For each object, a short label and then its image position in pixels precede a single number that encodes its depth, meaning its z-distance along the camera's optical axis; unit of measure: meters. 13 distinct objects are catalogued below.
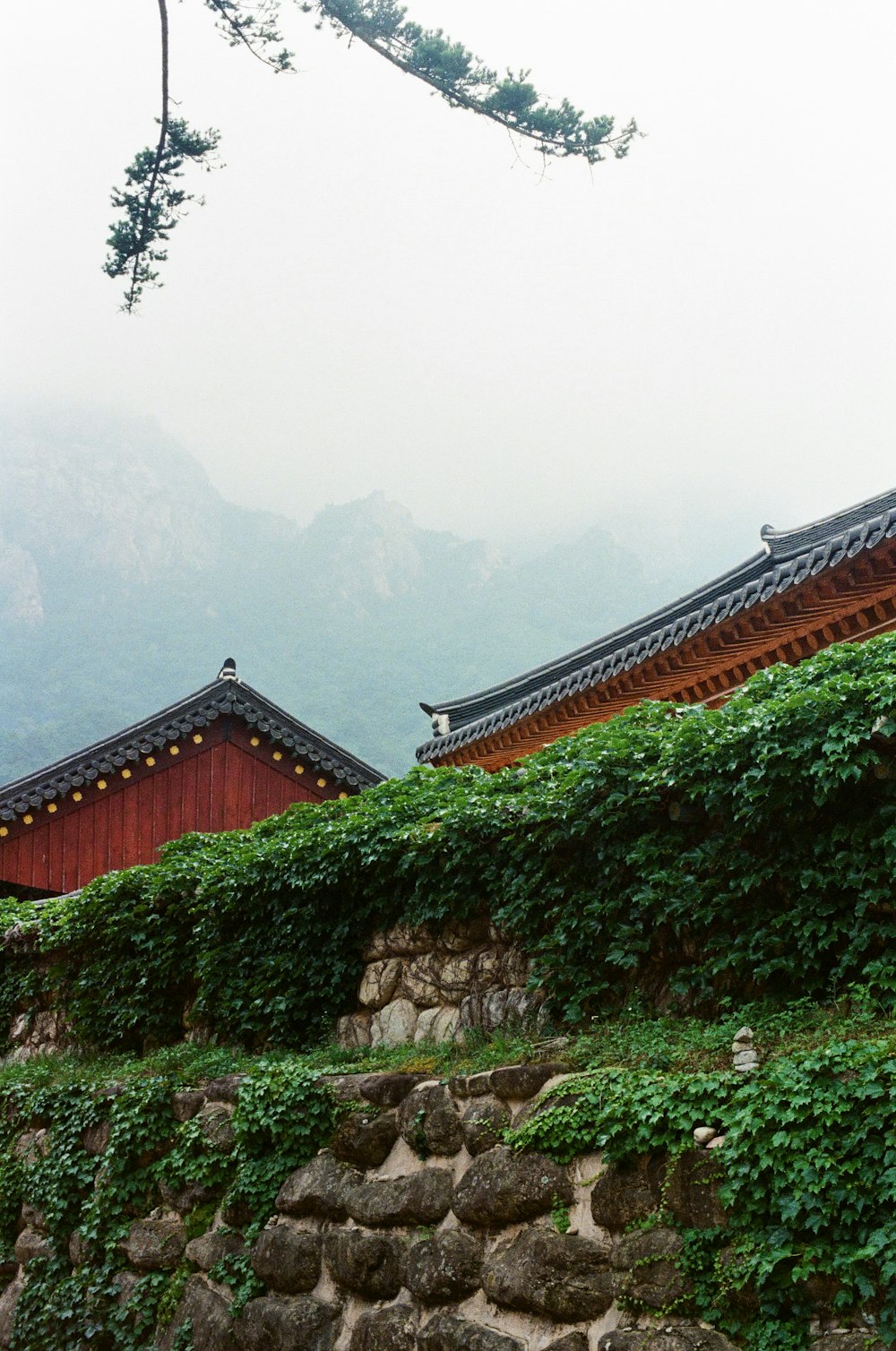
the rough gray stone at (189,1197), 8.82
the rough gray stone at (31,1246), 10.09
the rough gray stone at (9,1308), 9.94
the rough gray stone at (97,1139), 9.85
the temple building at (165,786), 18.33
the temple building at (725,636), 10.52
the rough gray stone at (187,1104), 9.24
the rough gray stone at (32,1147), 10.56
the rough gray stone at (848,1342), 4.89
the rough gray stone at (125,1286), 9.02
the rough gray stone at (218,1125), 8.80
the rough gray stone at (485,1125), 7.00
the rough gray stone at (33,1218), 10.24
